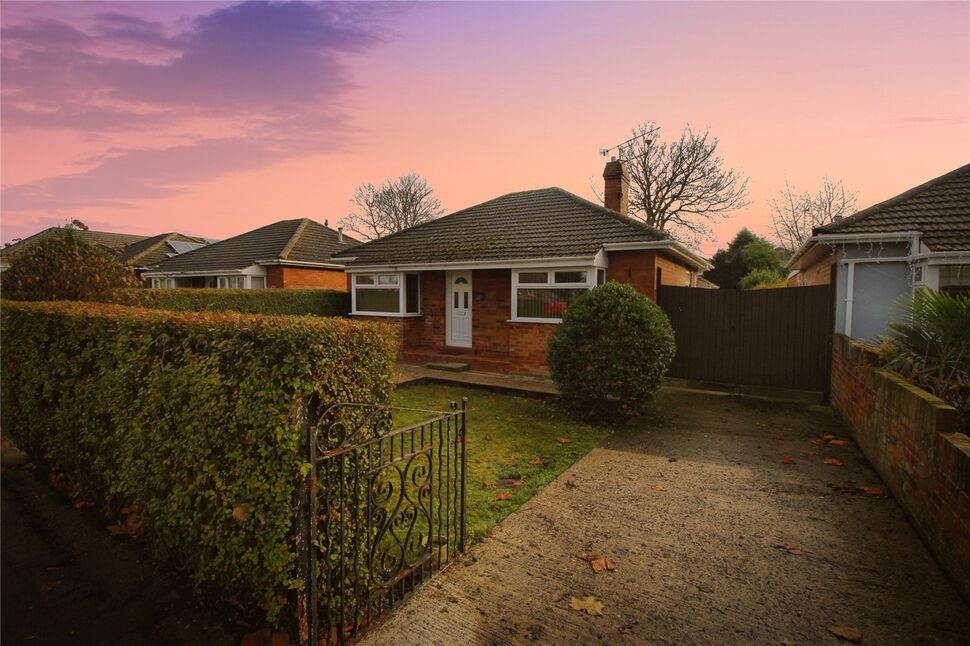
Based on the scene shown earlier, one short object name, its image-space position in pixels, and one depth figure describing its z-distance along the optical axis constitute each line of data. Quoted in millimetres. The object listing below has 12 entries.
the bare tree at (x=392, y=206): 42500
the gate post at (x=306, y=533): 2482
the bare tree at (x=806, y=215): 33344
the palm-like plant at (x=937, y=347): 4227
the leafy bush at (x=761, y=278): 22147
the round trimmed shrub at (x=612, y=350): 7078
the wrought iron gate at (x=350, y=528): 2541
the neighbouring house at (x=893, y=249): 7906
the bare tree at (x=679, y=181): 27797
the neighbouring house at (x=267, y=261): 21484
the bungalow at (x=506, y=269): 11109
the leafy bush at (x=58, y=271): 7762
